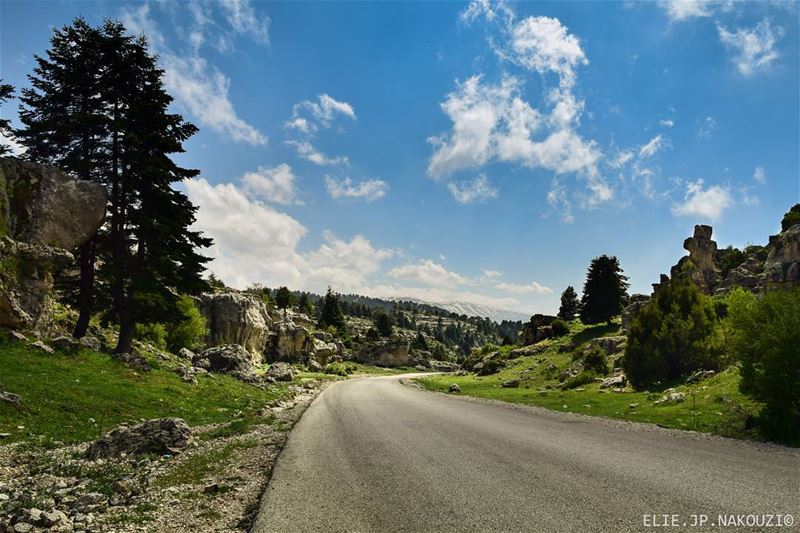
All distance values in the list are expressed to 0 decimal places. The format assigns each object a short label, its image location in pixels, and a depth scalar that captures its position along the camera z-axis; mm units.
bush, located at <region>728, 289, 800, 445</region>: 15836
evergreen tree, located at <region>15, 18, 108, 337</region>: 30875
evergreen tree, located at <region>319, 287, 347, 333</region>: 147625
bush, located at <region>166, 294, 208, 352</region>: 52594
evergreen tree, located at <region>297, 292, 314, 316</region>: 161625
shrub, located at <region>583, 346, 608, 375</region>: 47656
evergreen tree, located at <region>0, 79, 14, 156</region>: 29250
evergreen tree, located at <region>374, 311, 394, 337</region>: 159500
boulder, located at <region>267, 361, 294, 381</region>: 52594
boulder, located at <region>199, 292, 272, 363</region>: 76688
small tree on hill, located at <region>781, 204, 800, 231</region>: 68562
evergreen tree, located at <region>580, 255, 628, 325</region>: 80250
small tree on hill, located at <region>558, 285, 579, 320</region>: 112375
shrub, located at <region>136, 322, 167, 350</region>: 46094
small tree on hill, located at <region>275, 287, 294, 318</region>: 131375
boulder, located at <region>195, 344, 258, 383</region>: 39094
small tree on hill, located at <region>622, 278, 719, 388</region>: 33938
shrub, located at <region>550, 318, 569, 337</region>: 82875
